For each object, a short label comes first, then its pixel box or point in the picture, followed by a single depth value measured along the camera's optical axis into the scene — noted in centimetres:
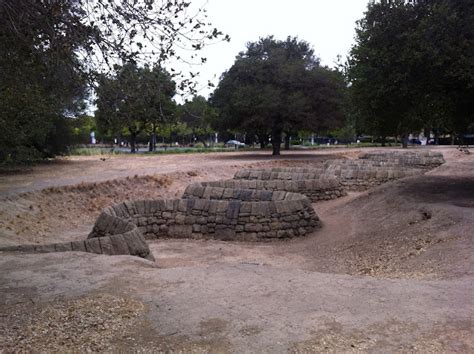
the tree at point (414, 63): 1130
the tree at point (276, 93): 3073
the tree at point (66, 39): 484
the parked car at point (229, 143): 7093
